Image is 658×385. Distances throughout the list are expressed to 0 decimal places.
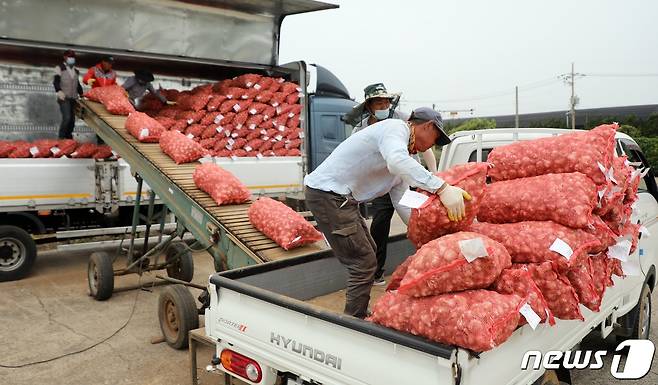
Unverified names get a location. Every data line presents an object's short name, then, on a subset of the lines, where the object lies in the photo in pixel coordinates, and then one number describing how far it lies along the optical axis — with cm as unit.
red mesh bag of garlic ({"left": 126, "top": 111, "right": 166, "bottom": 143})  631
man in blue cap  332
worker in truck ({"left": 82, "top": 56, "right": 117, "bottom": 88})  800
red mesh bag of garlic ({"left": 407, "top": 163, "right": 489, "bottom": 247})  286
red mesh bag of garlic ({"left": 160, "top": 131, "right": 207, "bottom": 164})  604
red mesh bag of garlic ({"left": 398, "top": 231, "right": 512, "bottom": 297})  241
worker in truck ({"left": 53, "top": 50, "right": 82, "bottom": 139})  822
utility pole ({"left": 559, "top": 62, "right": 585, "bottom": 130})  4274
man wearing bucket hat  479
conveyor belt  455
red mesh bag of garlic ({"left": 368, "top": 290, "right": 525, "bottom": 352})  222
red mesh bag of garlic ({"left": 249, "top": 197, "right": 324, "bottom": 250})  456
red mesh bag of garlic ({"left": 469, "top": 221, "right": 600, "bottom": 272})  281
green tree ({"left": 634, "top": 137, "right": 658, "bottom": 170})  2575
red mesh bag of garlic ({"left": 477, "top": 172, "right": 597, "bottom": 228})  299
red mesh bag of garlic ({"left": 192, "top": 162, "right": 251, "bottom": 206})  525
